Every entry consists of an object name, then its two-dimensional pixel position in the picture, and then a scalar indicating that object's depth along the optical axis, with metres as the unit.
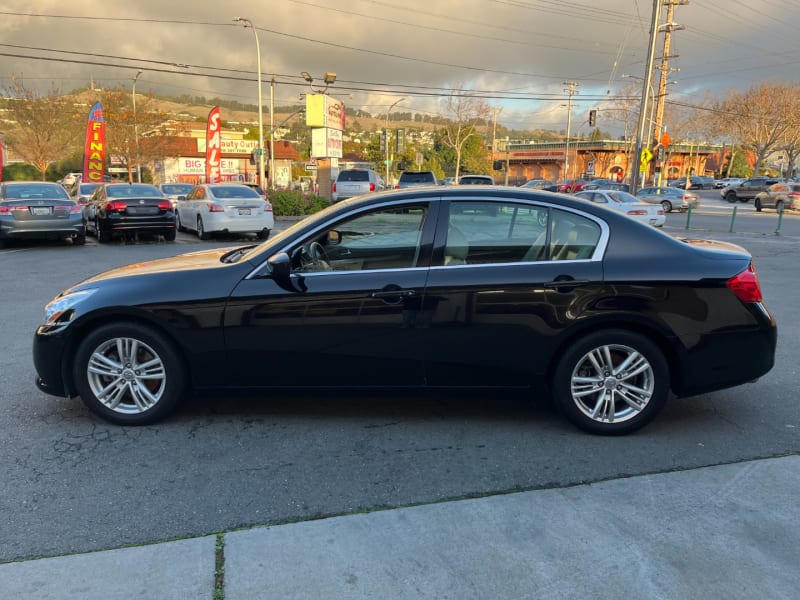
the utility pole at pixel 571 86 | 66.41
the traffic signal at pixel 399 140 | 38.10
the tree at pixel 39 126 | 44.00
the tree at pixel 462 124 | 64.88
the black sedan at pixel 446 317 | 3.92
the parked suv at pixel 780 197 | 34.72
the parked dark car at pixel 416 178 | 25.45
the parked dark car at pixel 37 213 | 13.27
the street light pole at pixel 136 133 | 47.41
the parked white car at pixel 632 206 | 21.45
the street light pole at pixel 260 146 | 34.42
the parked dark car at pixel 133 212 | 14.77
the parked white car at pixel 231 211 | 16.03
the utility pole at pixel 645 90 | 26.64
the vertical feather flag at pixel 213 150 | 31.47
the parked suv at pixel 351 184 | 24.52
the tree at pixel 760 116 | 59.19
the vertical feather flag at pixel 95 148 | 28.88
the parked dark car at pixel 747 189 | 46.84
